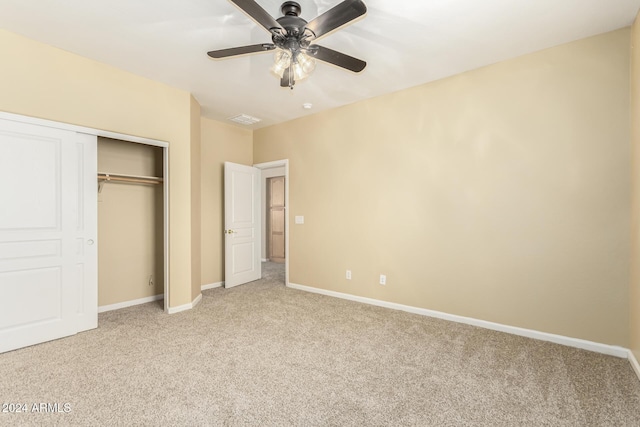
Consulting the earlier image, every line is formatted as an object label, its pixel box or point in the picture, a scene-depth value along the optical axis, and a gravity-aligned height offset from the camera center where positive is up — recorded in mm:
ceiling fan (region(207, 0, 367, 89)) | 1728 +1148
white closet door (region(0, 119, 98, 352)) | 2656 -159
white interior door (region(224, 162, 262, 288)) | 4898 -147
